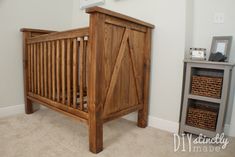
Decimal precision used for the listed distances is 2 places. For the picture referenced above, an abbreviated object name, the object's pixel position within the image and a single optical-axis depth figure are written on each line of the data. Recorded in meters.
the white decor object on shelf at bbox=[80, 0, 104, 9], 2.35
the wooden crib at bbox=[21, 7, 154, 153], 1.38
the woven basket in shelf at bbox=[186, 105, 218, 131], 1.65
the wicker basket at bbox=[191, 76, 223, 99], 1.59
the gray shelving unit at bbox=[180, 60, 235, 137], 1.54
